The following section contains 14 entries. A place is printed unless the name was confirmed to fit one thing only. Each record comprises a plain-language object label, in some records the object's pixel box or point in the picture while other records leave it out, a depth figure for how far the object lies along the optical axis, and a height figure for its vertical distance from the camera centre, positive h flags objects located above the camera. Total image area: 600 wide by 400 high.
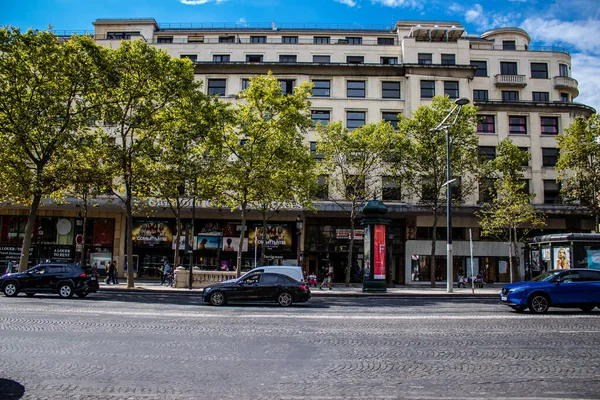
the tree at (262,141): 28.44 +7.06
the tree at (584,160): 34.12 +7.55
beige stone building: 38.75 +13.89
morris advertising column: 25.48 +0.85
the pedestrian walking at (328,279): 30.25 -1.26
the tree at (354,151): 32.69 +7.53
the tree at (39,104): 24.59 +7.82
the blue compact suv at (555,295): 15.38 -1.01
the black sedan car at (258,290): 18.05 -1.25
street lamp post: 26.27 +1.64
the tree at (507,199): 32.97 +4.58
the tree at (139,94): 25.97 +9.02
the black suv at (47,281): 20.44 -1.19
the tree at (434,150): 32.84 +7.70
